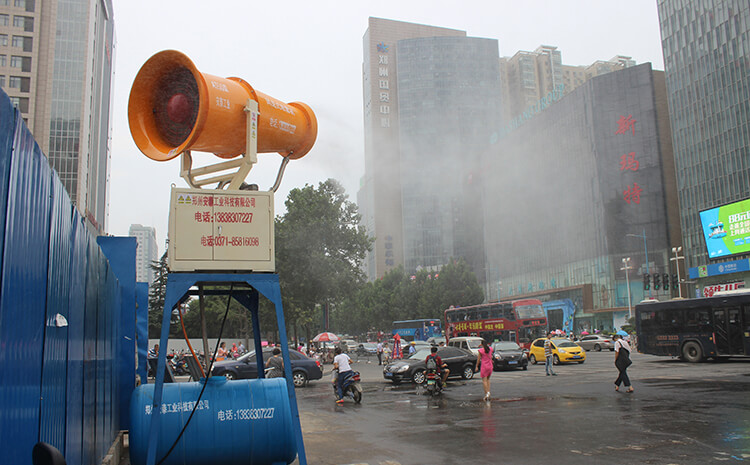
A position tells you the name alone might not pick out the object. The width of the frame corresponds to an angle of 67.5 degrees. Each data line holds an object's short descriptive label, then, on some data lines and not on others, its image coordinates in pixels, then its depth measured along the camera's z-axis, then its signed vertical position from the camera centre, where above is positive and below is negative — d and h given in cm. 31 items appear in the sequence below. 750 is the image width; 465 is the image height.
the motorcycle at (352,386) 1543 -194
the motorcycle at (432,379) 1648 -193
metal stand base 568 +16
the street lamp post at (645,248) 6515 +695
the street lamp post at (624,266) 6660 +495
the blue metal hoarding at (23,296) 288 +16
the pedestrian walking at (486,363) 1460 -137
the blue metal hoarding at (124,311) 931 +18
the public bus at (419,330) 5891 -174
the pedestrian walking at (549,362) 2184 -202
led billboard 4081 +573
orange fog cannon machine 609 +227
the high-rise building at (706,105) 5741 +2173
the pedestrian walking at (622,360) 1462 -138
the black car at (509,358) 2584 -213
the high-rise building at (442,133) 12612 +4072
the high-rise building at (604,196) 6881 +1458
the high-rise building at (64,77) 6322 +2985
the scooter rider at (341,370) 1555 -152
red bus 3625 -70
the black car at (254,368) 2080 -188
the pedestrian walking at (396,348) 3278 -202
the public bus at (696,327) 2253 -89
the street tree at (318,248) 4306 +531
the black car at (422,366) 2116 -200
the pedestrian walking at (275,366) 1526 -132
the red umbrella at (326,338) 4659 -181
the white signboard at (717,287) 4822 +161
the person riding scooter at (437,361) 1682 -143
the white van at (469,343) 2603 -142
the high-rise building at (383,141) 13988 +4563
